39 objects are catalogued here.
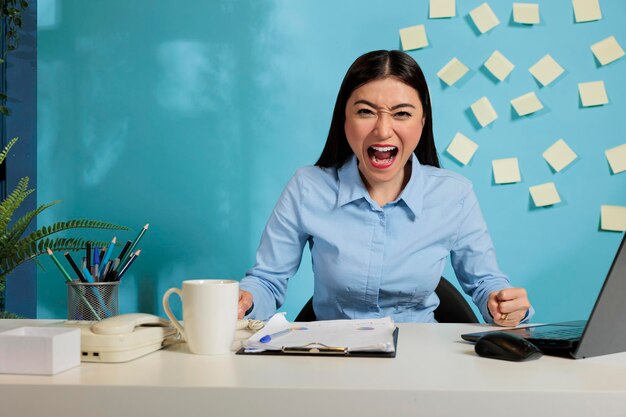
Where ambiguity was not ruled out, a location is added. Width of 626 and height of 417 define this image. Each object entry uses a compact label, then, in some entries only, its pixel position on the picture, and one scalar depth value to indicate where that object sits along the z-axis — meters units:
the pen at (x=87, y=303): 1.30
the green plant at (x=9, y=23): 2.21
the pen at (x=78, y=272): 1.37
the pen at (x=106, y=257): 1.57
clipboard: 0.93
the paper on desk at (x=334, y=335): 0.95
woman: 1.57
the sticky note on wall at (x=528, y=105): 2.34
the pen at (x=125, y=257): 1.60
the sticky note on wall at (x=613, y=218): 2.30
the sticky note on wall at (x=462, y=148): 2.36
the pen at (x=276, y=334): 0.99
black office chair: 1.66
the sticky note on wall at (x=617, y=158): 2.32
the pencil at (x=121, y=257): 1.55
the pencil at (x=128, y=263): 1.52
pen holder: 1.31
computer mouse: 0.90
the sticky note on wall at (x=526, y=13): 2.33
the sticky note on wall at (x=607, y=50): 2.31
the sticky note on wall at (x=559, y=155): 2.33
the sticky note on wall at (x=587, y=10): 2.32
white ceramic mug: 0.93
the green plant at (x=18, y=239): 1.63
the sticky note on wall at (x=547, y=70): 2.34
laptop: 0.85
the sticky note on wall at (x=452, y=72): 2.36
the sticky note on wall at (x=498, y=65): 2.35
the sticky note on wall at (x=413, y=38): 2.37
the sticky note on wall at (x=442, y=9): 2.36
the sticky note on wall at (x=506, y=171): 2.35
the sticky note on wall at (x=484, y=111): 2.35
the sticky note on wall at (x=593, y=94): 2.32
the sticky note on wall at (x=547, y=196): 2.34
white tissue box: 0.80
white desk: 0.73
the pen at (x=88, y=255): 1.54
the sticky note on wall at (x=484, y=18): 2.35
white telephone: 0.88
